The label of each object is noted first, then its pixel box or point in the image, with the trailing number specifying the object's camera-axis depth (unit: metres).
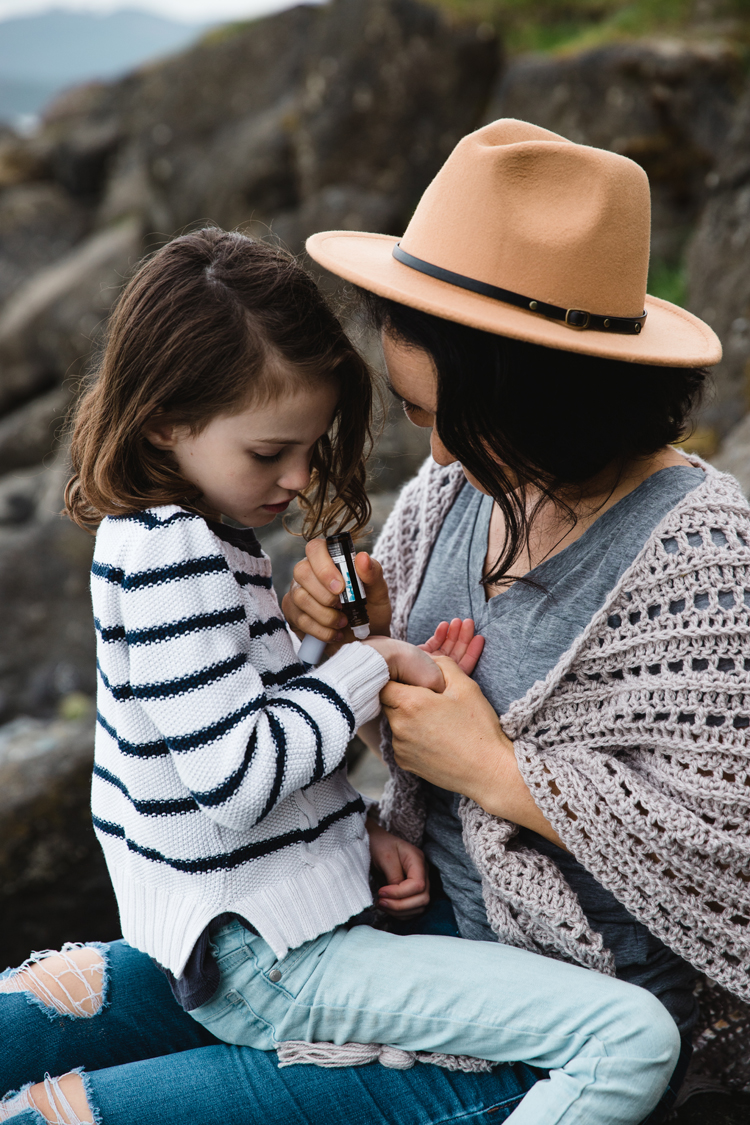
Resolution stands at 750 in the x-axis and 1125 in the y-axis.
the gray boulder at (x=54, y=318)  9.31
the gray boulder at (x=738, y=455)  2.90
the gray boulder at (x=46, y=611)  7.19
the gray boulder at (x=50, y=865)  3.39
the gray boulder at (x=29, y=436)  9.07
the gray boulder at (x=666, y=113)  5.25
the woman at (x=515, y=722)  1.50
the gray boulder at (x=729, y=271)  3.77
